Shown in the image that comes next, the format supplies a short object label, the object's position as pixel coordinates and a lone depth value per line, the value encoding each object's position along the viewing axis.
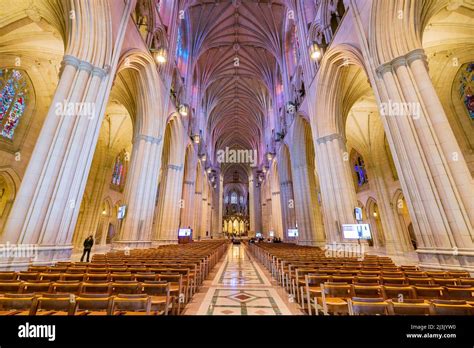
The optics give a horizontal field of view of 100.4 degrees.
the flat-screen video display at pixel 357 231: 8.01
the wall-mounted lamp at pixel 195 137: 20.56
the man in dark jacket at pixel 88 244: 7.93
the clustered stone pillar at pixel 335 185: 10.09
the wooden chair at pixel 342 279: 3.33
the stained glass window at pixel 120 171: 21.38
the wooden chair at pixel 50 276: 3.41
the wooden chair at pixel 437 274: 3.90
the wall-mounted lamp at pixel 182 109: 15.97
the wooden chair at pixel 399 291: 2.64
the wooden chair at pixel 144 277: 3.46
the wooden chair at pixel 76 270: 3.82
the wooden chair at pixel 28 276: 3.41
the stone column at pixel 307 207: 14.97
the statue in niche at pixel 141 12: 10.59
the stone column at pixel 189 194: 20.80
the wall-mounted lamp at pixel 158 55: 10.91
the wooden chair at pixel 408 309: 1.94
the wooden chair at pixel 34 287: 2.65
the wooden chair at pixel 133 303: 2.18
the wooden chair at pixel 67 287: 2.65
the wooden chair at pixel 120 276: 3.41
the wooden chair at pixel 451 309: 1.91
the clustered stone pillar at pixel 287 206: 20.09
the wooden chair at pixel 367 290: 2.70
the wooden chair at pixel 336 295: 2.79
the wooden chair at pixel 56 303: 1.91
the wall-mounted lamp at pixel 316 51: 10.92
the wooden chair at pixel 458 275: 3.96
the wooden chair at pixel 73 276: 3.34
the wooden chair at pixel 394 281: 3.26
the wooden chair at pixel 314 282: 3.38
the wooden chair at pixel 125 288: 2.77
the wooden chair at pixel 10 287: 2.61
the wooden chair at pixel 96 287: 2.69
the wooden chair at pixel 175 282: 3.38
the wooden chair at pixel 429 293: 2.67
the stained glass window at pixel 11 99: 11.35
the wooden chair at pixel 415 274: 3.80
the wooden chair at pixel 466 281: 3.35
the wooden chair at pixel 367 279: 3.27
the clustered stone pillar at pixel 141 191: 10.39
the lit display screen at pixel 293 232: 16.86
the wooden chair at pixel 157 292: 2.71
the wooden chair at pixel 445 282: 3.32
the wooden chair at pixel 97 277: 3.34
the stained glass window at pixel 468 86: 11.03
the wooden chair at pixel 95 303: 2.06
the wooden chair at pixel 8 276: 3.30
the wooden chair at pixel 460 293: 2.65
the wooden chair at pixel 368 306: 2.04
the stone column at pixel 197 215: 25.82
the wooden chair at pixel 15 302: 2.08
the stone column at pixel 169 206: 15.11
